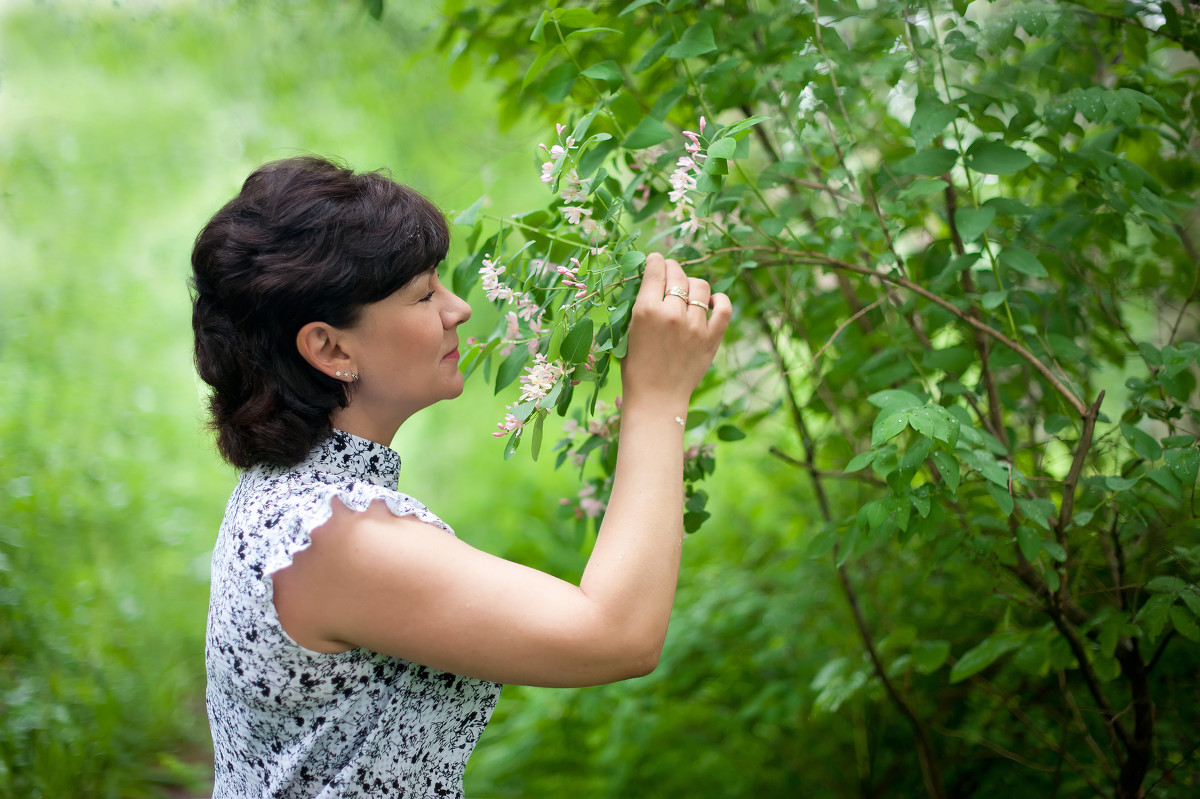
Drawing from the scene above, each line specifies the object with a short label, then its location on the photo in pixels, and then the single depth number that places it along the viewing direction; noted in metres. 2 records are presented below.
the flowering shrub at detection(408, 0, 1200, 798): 1.15
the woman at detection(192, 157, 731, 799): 0.93
